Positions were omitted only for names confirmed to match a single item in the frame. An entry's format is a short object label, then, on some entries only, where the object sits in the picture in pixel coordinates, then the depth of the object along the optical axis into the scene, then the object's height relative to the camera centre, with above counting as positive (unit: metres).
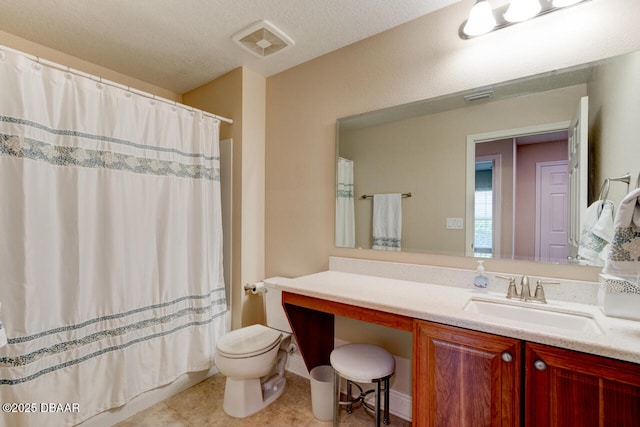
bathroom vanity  0.88 -0.51
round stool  1.43 -0.80
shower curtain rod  1.42 +0.73
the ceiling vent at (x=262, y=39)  1.82 +1.12
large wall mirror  1.29 +0.24
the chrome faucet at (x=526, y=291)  1.32 -0.39
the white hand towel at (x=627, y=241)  0.95 -0.11
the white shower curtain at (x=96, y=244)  1.40 -0.20
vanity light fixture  1.35 +0.93
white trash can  1.74 -1.15
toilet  1.73 -0.93
